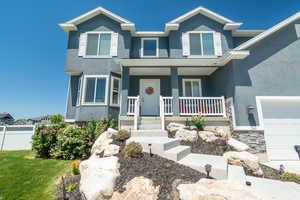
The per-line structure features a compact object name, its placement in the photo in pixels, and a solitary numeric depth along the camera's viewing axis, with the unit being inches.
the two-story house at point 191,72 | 281.1
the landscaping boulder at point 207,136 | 250.1
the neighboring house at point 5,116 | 788.6
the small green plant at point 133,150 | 163.2
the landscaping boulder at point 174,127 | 273.8
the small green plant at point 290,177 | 171.1
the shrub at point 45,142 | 258.8
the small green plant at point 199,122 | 281.9
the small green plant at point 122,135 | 215.6
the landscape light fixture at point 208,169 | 130.0
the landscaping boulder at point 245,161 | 186.1
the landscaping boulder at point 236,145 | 233.1
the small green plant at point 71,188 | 139.4
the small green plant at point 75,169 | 168.2
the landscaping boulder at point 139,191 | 111.7
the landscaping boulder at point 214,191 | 97.5
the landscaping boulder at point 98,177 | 119.3
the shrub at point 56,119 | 322.0
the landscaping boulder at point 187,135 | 249.8
